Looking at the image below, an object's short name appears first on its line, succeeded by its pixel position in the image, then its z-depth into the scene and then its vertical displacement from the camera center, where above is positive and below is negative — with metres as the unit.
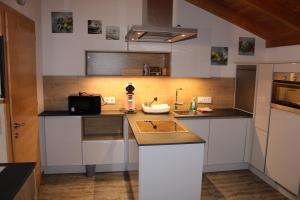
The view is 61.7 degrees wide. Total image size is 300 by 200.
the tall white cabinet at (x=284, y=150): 2.92 -0.90
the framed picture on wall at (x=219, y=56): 4.06 +0.32
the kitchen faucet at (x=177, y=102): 4.04 -0.43
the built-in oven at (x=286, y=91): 2.90 -0.17
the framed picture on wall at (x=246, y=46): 4.12 +0.50
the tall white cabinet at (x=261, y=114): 3.34 -0.52
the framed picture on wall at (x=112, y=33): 3.67 +0.60
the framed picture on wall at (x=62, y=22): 3.55 +0.72
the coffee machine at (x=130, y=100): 3.72 -0.38
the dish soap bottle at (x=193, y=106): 4.02 -0.49
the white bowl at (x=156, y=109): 3.67 -0.50
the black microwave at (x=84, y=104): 3.49 -0.43
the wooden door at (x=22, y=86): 2.41 -0.15
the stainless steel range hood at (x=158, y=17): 2.61 +0.61
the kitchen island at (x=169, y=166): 2.21 -0.82
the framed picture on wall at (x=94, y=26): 3.63 +0.68
